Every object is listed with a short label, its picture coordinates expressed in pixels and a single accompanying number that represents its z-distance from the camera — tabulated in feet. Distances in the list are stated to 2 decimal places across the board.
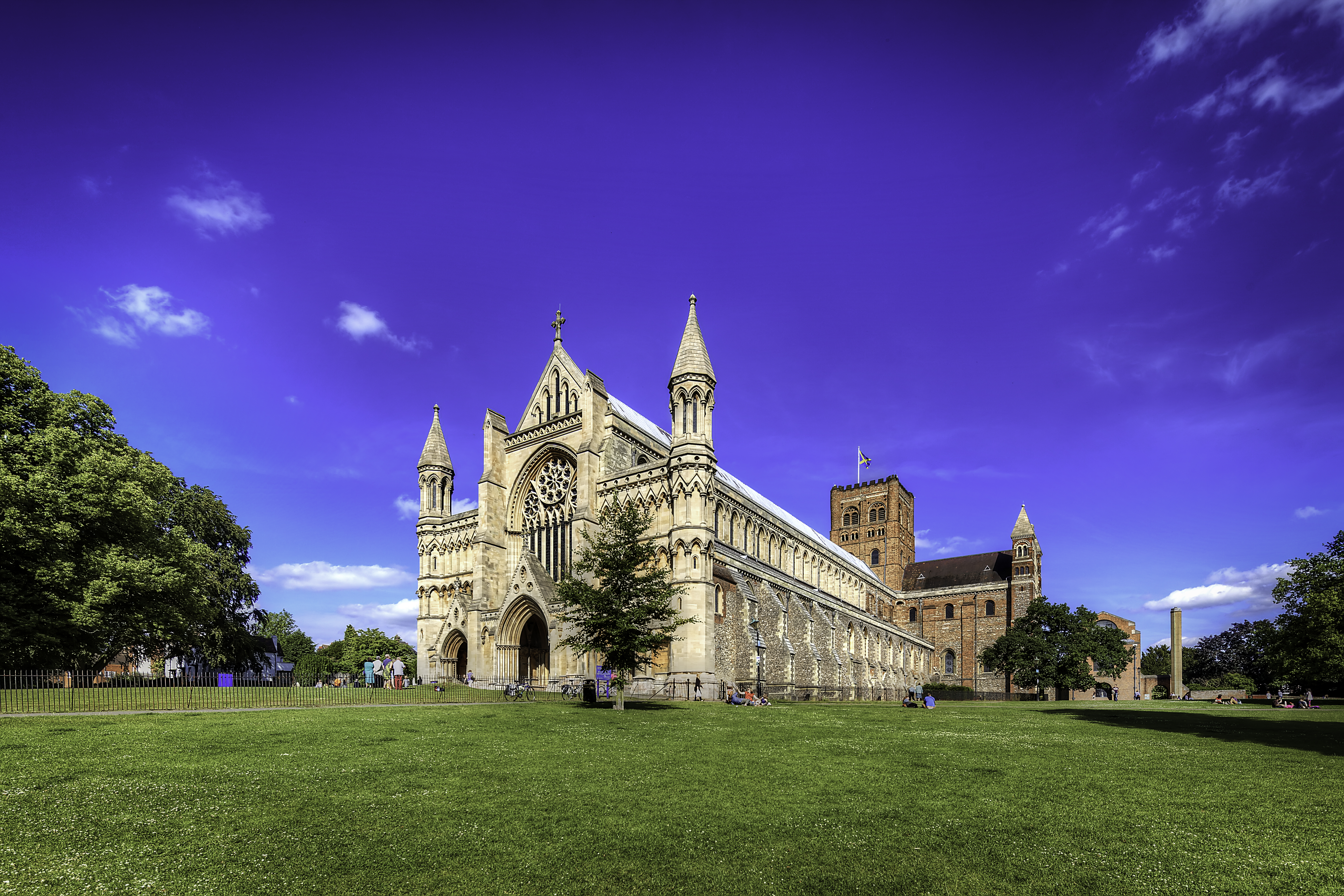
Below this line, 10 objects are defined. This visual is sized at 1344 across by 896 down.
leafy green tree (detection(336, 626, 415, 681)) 258.78
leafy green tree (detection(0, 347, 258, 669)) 86.69
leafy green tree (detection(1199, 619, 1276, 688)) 286.66
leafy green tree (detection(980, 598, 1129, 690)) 190.19
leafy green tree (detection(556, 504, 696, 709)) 90.48
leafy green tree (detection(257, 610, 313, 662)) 358.23
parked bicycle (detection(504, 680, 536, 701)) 100.07
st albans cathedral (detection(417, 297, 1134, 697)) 128.57
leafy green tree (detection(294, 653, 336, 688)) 300.61
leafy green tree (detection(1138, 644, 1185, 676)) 380.58
